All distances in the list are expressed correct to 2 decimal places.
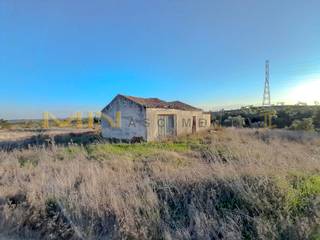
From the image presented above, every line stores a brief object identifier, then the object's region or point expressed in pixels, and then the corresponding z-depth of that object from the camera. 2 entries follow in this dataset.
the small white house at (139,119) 18.53
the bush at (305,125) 25.11
